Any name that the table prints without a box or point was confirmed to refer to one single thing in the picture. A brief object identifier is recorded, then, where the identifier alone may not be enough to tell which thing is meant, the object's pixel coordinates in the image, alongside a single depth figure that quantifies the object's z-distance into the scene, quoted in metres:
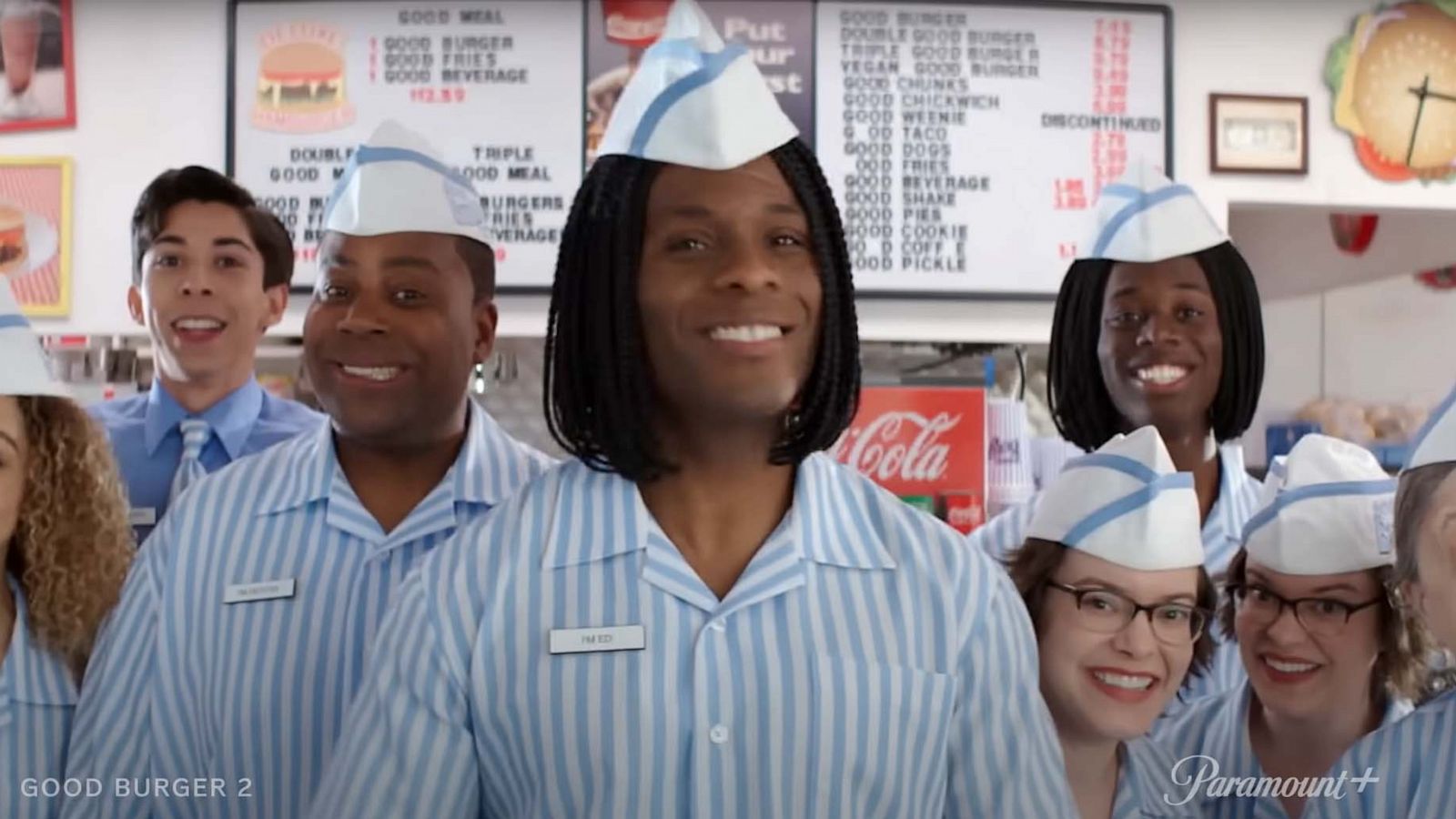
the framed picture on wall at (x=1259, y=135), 2.91
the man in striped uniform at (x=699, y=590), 0.96
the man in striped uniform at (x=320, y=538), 1.24
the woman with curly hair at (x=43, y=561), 1.25
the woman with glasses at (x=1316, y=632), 1.30
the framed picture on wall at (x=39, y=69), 2.82
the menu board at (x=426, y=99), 2.81
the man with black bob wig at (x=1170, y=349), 1.50
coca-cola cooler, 2.55
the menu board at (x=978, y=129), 2.86
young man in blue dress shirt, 1.86
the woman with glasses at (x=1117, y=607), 1.22
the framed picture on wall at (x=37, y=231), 2.80
